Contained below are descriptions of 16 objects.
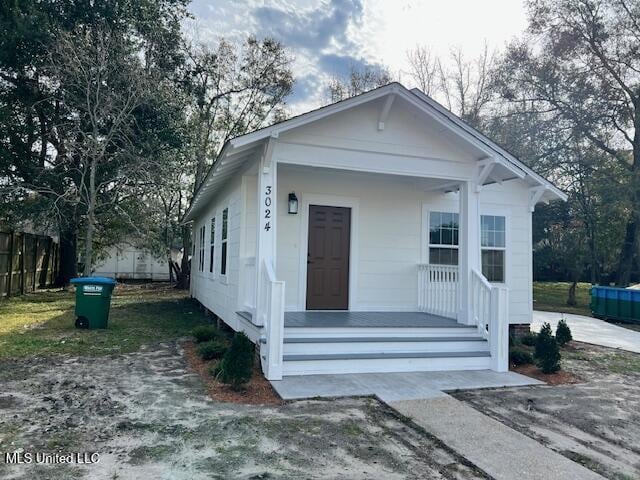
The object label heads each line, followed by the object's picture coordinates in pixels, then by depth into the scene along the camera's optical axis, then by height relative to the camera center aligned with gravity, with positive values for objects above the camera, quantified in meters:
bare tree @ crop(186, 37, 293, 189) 21.94 +8.49
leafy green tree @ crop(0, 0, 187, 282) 14.57 +5.15
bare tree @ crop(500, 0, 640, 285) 16.58 +7.16
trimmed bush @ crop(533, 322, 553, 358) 6.37 -0.96
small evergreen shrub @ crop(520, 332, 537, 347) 8.38 -1.33
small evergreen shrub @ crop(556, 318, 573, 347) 8.49 -1.22
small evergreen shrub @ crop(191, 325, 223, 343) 7.96 -1.27
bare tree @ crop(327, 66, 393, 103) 25.02 +9.89
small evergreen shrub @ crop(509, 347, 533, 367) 6.91 -1.35
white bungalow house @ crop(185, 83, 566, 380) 6.24 +0.43
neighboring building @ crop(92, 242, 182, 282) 25.11 -0.46
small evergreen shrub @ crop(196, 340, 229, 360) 6.67 -1.30
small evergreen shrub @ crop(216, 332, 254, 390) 5.07 -1.11
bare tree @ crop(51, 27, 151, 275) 14.52 +4.74
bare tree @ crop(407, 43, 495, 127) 23.80 +9.92
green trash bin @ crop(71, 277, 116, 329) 9.09 -0.89
